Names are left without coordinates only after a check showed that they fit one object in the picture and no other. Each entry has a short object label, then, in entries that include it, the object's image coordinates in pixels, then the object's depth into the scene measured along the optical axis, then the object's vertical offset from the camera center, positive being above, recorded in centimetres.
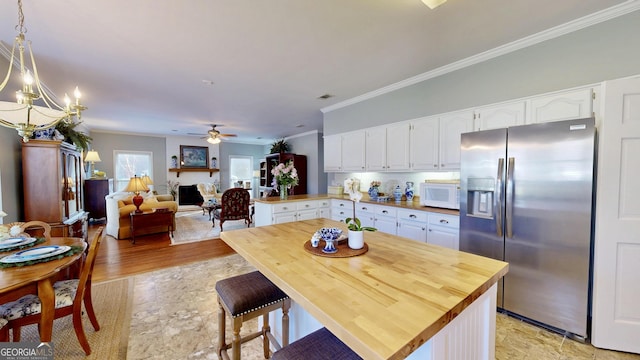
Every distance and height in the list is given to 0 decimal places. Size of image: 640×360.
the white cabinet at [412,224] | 310 -68
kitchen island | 77 -49
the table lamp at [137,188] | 485 -32
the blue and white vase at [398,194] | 381 -34
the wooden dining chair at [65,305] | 167 -96
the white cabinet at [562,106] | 217 +62
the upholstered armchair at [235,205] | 565 -78
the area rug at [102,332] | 189 -140
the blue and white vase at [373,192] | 405 -34
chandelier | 165 +47
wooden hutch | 296 -16
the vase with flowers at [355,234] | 151 -39
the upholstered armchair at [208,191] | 817 -67
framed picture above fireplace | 903 +58
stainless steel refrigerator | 195 -37
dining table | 147 -68
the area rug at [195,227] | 511 -138
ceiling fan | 626 +95
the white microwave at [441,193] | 293 -27
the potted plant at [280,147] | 835 +87
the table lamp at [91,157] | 620 +39
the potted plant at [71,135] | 371 +60
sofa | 503 -81
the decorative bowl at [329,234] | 149 -39
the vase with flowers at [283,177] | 390 -8
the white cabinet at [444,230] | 276 -68
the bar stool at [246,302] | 145 -81
